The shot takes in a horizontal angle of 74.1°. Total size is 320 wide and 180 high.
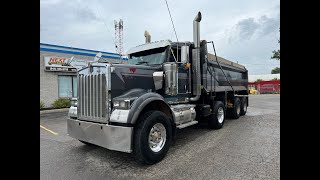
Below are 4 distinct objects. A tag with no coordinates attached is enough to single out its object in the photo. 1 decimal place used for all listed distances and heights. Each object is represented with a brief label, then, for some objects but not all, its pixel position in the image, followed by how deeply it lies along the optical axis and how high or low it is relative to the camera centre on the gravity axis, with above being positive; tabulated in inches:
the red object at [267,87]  1358.3 +15.6
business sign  588.7 +75.1
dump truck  155.9 -7.1
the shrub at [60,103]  595.8 -36.6
